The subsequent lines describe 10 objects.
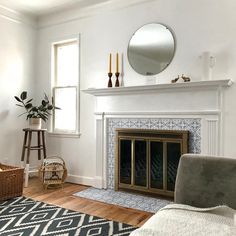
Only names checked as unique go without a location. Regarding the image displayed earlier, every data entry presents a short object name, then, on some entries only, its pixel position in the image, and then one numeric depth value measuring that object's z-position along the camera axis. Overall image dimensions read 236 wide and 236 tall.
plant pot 3.76
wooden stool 3.66
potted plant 3.76
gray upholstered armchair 1.26
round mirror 3.13
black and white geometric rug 2.18
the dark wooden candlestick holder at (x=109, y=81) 3.43
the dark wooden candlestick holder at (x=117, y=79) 3.40
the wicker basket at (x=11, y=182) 2.97
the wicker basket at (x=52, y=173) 3.52
